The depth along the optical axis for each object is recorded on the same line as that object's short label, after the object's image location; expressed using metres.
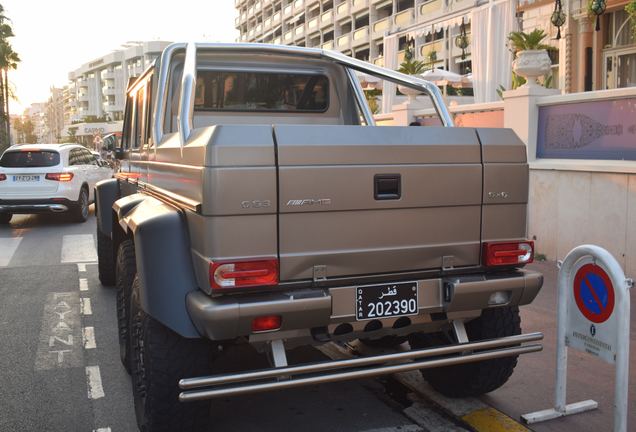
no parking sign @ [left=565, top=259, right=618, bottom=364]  3.50
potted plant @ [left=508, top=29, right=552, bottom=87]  9.27
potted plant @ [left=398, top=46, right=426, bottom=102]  17.81
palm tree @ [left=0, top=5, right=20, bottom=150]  47.09
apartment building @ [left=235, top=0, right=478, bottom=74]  36.72
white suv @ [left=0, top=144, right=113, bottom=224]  13.09
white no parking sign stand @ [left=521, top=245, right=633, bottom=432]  3.40
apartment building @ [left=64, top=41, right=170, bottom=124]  115.93
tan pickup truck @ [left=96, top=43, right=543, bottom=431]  3.11
